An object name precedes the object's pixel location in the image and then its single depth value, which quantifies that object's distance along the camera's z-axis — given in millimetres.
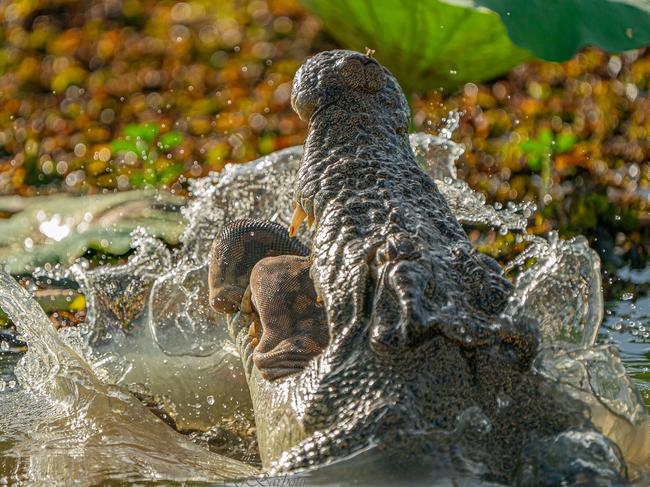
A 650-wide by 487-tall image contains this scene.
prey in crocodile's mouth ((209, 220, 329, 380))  4730
